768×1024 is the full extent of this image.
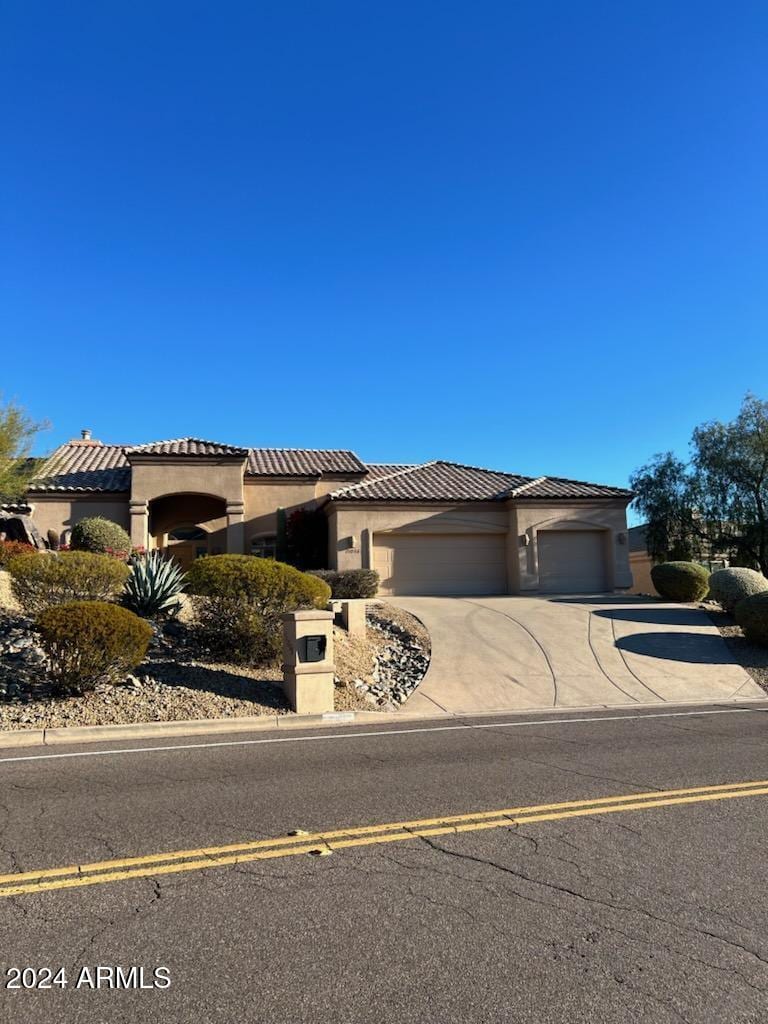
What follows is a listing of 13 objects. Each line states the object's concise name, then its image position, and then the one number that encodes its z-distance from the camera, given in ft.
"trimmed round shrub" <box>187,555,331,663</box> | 42.27
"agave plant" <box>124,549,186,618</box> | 46.47
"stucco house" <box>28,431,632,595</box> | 81.15
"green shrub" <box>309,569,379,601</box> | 69.72
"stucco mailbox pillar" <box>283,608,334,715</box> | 36.17
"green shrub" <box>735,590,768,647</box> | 55.21
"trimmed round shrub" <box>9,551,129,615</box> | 44.29
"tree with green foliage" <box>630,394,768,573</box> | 97.66
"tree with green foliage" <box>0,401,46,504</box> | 75.61
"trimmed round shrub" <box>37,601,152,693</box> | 33.60
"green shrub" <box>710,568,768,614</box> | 64.39
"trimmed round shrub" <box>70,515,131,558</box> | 71.87
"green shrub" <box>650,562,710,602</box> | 72.23
